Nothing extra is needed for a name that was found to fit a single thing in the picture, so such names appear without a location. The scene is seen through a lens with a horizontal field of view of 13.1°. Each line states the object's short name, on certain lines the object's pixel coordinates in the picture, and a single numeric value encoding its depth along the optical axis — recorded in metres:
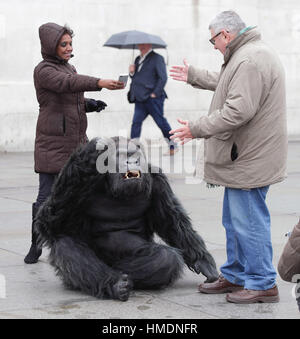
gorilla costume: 8.32
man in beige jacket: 7.64
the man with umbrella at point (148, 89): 20.23
